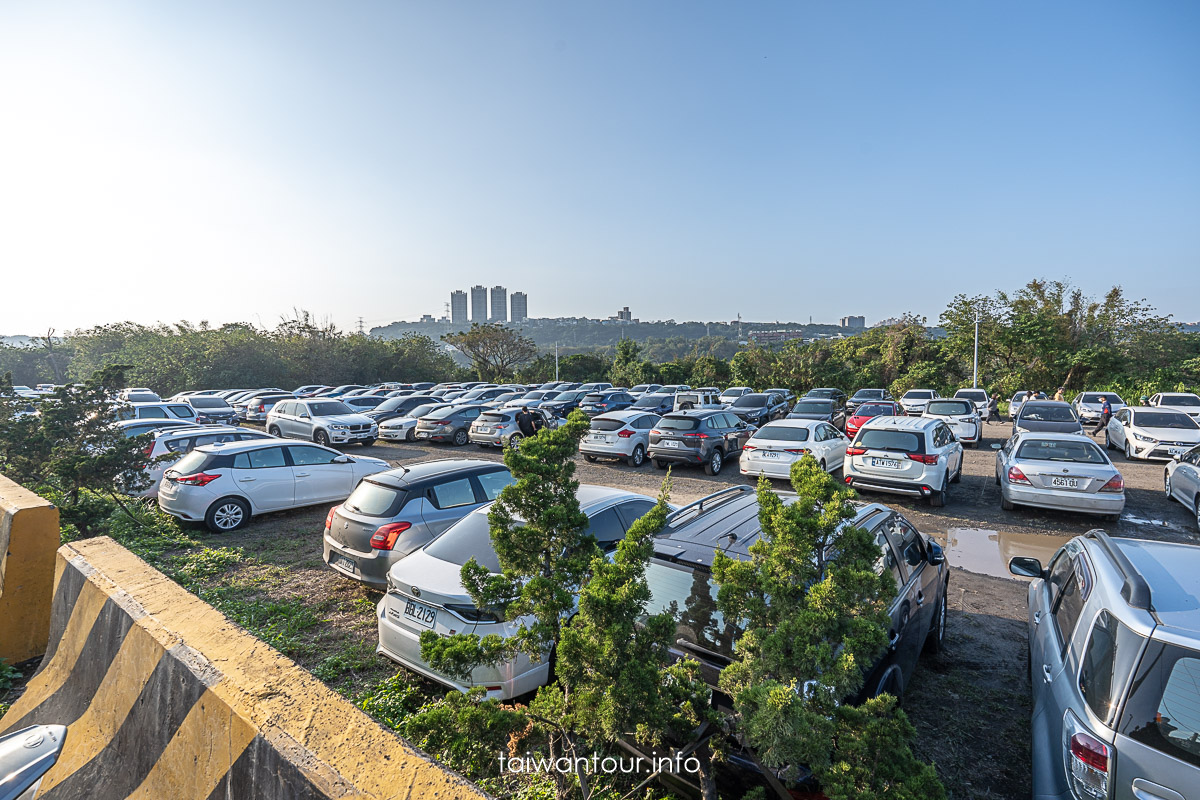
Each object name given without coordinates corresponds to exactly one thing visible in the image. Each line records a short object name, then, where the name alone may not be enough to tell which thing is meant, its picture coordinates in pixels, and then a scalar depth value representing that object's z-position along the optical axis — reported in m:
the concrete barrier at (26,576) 4.28
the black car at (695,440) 13.82
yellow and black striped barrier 1.88
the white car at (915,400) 20.00
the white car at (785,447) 11.62
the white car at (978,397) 24.22
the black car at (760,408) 20.31
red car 17.09
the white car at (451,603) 3.94
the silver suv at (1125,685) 2.22
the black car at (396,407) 22.66
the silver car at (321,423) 17.94
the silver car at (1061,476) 8.55
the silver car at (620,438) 15.20
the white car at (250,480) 8.71
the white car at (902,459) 9.98
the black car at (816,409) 19.09
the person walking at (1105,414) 19.12
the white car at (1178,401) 18.51
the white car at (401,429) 19.56
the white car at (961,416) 16.88
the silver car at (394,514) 5.88
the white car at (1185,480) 9.04
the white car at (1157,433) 13.42
